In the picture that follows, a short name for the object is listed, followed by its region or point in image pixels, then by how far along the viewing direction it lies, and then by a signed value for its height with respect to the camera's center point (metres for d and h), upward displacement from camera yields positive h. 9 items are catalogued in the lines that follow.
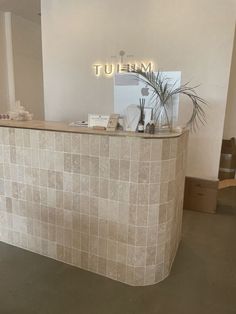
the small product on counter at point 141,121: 1.96 -0.12
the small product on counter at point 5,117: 2.74 -0.17
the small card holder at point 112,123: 1.99 -0.15
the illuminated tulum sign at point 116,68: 3.28 +0.46
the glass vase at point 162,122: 2.04 -0.14
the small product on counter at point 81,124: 2.28 -0.19
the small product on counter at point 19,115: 2.66 -0.14
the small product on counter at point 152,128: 1.90 -0.17
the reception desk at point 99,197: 1.81 -0.70
